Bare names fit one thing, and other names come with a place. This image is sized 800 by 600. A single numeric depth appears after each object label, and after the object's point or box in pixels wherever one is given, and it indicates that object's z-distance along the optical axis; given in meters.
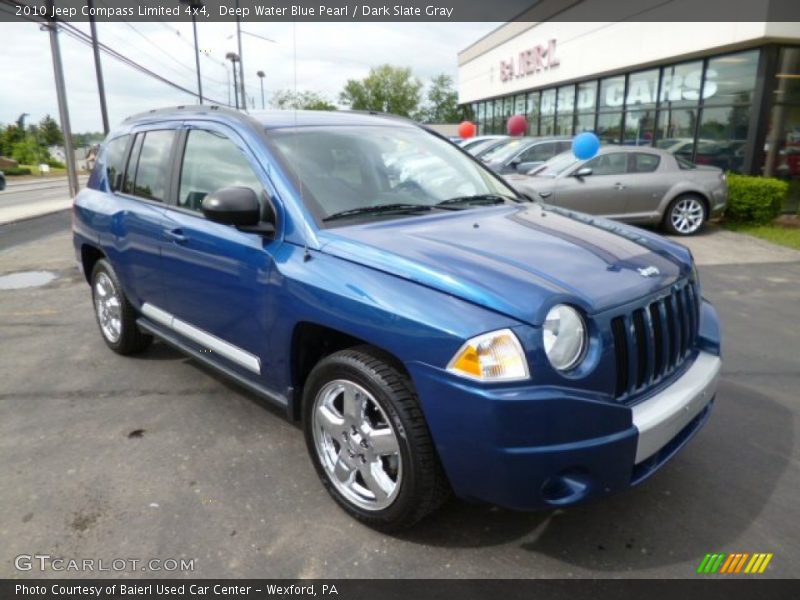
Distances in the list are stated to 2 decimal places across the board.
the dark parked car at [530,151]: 12.65
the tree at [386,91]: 75.62
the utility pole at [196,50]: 25.37
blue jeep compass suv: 2.20
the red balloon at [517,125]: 20.06
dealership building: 12.28
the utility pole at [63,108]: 17.98
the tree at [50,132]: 81.68
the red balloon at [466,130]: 20.56
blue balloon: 10.12
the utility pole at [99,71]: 23.27
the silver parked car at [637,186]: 9.91
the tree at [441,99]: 79.38
